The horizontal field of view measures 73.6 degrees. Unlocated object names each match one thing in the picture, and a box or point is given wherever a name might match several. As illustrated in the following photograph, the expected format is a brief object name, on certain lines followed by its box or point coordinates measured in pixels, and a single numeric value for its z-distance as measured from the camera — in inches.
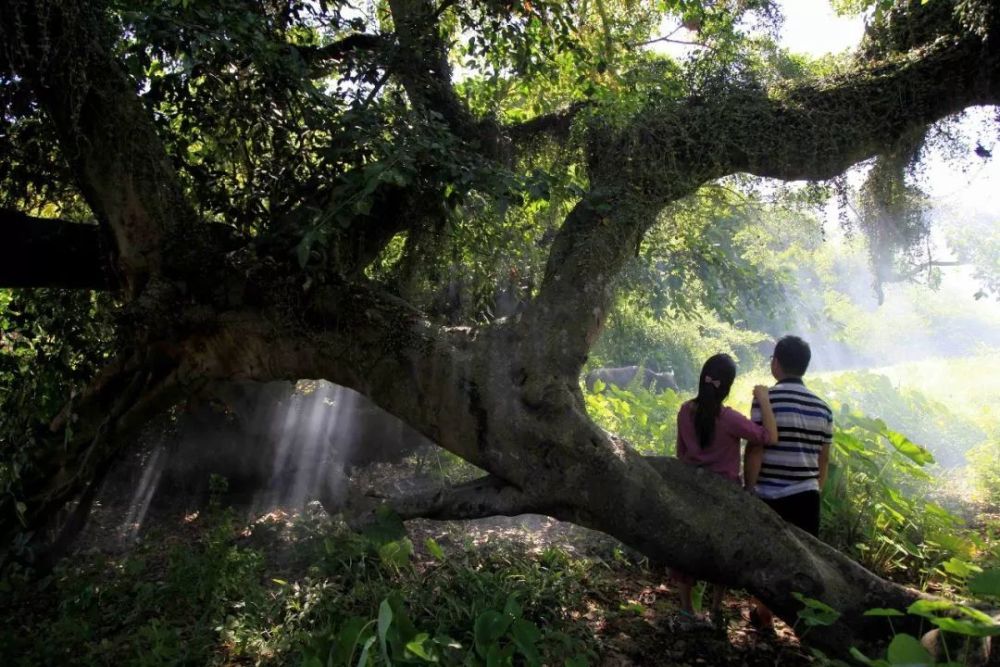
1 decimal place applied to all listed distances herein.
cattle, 570.9
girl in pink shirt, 135.9
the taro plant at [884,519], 172.6
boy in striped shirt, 137.8
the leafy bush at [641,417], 278.6
